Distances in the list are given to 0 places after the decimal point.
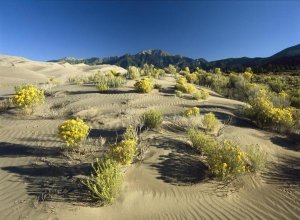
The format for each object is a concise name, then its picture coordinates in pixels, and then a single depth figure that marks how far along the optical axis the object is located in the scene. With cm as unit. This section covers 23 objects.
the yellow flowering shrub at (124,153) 346
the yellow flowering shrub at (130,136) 405
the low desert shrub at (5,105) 702
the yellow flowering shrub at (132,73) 1228
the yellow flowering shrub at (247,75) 1836
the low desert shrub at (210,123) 511
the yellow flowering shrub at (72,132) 397
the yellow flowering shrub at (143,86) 876
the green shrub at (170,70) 2141
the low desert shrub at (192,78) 1547
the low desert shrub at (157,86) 984
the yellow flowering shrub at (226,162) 341
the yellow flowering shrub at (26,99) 630
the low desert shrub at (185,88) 932
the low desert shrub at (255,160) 379
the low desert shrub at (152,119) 493
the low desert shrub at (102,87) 894
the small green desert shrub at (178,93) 867
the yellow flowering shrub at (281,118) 567
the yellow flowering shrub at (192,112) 567
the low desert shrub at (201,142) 385
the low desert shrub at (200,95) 849
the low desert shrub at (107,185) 294
